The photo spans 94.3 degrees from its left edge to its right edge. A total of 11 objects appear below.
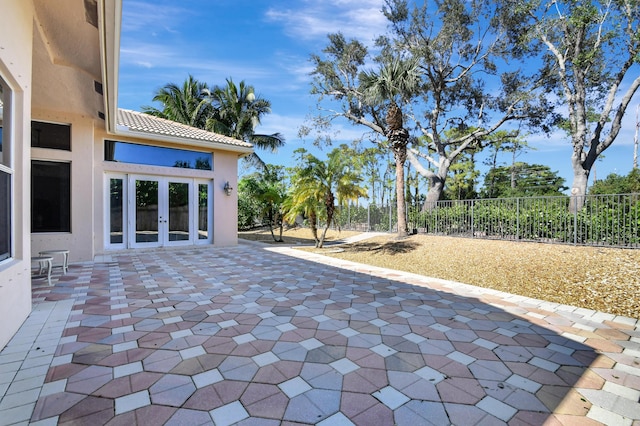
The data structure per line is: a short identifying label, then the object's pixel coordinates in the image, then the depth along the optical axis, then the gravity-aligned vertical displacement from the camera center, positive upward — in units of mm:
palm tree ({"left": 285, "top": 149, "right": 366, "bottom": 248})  11625 +928
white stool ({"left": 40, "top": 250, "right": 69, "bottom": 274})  6715 -1024
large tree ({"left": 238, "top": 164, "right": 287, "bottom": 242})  14695 +721
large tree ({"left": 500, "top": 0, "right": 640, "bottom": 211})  12781 +7276
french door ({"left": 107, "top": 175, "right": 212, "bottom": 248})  10023 -62
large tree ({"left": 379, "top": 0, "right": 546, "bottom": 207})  16016 +8240
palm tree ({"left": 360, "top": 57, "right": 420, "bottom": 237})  11961 +4894
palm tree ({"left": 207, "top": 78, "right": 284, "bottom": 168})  23078 +7770
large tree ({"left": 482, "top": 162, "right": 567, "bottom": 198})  34156 +4254
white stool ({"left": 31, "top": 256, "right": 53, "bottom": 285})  5656 -1028
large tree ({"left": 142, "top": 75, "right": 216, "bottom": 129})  23078 +8351
